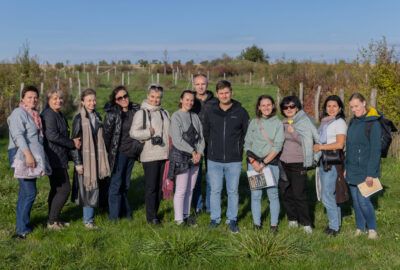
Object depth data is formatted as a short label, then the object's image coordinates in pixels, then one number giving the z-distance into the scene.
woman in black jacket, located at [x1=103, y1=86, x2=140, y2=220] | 5.47
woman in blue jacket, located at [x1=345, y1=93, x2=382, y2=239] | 4.88
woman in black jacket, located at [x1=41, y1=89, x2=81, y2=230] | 5.11
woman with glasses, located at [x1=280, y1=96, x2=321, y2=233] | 5.14
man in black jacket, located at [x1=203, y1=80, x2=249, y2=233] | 5.31
